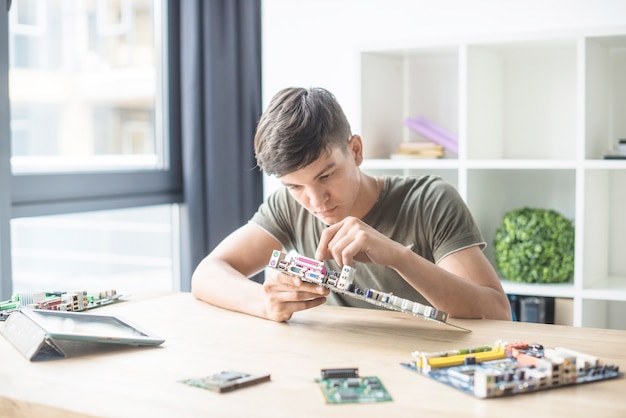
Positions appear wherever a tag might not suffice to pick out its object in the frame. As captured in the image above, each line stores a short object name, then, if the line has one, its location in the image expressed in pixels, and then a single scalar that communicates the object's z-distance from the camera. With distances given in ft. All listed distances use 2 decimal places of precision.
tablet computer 4.25
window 8.51
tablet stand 4.20
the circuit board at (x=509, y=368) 3.39
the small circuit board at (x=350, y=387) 3.37
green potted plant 8.25
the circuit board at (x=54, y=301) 5.29
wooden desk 3.28
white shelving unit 8.02
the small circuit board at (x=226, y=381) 3.52
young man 4.96
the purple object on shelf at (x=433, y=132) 9.04
